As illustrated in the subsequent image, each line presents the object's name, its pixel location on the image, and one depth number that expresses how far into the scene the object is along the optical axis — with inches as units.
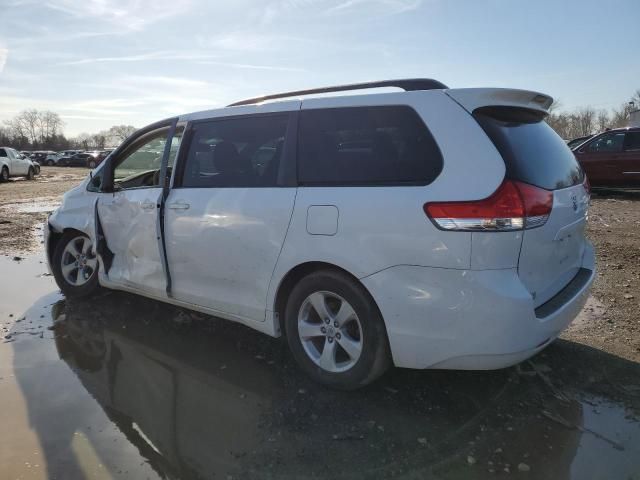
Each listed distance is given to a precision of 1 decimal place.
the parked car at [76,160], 1988.2
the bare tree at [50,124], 4794.5
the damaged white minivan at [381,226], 105.7
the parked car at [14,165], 998.4
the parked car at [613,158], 521.3
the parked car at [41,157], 2188.2
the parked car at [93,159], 1848.8
